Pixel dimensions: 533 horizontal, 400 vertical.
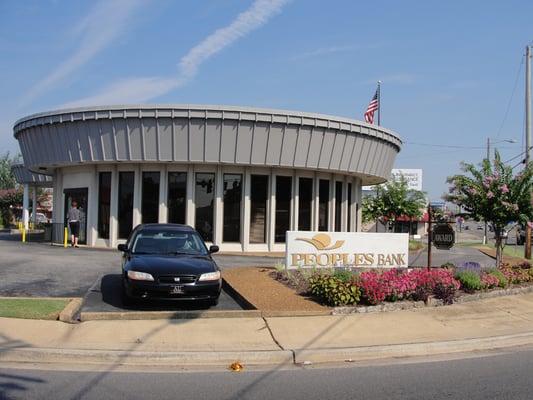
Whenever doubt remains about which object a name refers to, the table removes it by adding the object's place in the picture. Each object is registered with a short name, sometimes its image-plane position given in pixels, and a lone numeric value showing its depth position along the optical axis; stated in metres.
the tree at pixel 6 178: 67.12
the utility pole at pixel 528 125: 27.52
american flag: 33.09
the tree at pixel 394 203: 37.34
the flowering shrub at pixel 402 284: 11.03
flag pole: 38.41
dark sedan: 10.17
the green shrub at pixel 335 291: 10.82
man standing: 22.80
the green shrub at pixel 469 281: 12.66
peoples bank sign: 14.02
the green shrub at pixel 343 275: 11.53
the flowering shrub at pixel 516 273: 14.37
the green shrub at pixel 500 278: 13.57
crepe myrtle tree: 15.29
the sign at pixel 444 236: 14.91
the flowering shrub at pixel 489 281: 13.08
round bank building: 21.02
